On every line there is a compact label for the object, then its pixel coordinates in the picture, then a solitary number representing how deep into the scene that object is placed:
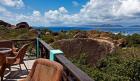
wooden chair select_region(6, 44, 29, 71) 2.20
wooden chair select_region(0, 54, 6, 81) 2.05
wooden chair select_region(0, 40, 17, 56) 2.74
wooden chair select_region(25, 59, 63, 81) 1.03
